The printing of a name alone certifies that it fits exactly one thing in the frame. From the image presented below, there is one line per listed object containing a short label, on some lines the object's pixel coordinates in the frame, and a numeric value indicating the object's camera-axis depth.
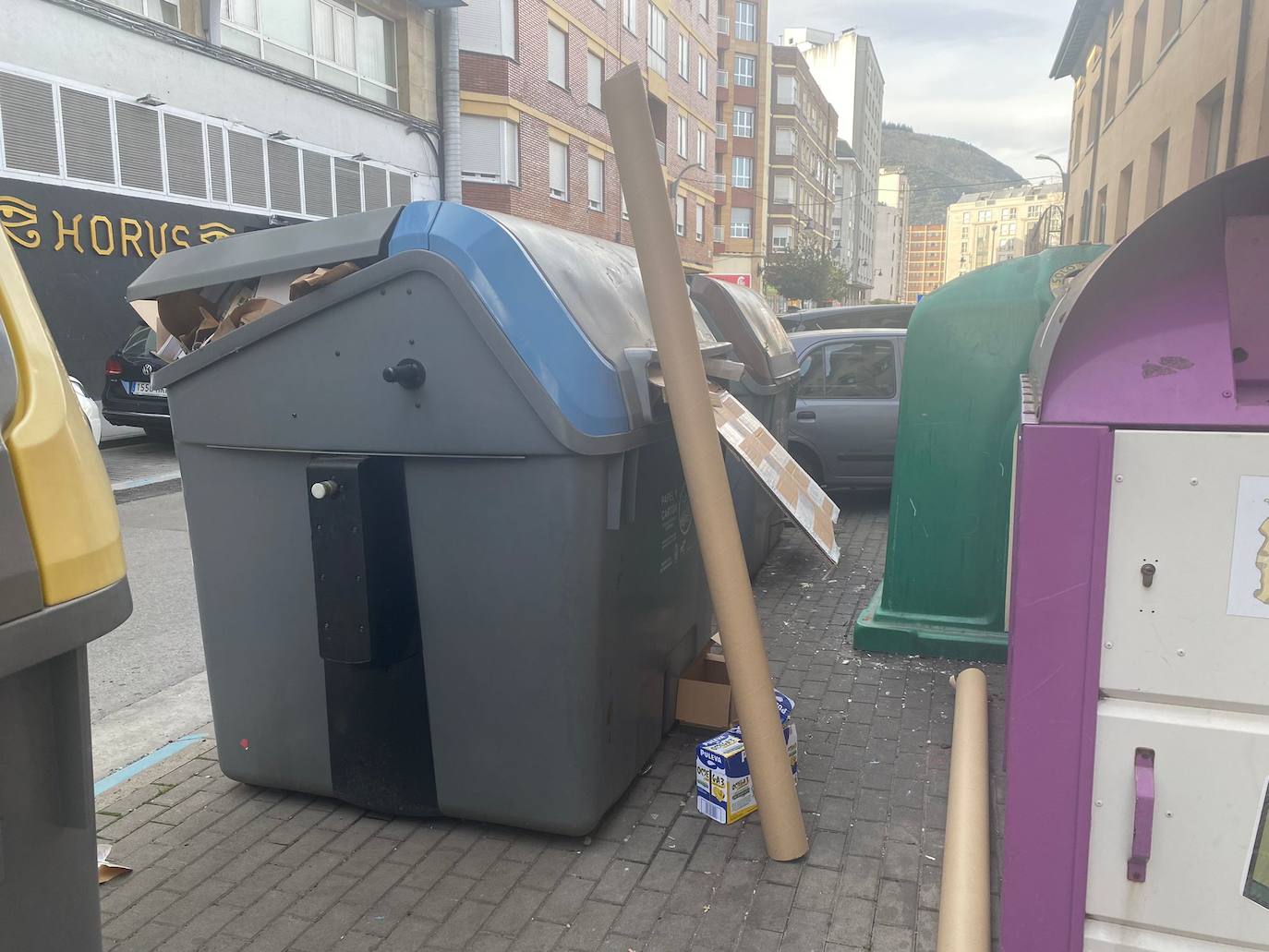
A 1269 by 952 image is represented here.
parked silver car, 7.86
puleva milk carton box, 3.00
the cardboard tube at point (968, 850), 2.33
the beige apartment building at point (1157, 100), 8.02
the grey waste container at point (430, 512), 2.66
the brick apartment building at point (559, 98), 22.83
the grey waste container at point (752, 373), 5.61
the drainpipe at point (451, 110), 21.97
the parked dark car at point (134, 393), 11.39
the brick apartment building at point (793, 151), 61.34
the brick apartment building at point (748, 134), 55.03
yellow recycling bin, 1.28
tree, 50.16
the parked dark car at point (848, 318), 10.62
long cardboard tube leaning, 2.65
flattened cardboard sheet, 2.96
